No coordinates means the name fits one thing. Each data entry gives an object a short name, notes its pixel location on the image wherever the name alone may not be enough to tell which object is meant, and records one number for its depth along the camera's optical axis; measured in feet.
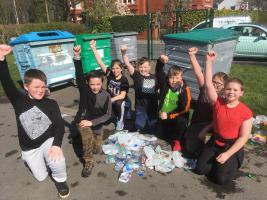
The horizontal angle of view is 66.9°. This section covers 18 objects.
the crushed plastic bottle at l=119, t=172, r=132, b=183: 7.73
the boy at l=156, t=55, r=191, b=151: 9.10
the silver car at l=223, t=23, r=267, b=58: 23.76
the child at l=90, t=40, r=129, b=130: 10.49
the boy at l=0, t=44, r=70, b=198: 6.84
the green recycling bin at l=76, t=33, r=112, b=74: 17.75
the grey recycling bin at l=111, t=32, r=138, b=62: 20.31
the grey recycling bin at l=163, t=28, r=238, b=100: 11.98
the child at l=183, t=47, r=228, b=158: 8.20
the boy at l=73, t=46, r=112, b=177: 8.24
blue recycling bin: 14.88
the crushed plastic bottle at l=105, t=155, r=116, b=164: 8.61
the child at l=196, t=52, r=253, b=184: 7.02
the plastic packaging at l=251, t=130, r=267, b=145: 9.44
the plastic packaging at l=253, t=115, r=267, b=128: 10.63
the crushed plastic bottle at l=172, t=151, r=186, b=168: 8.29
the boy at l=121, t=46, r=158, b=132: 10.16
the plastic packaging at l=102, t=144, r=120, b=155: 8.99
